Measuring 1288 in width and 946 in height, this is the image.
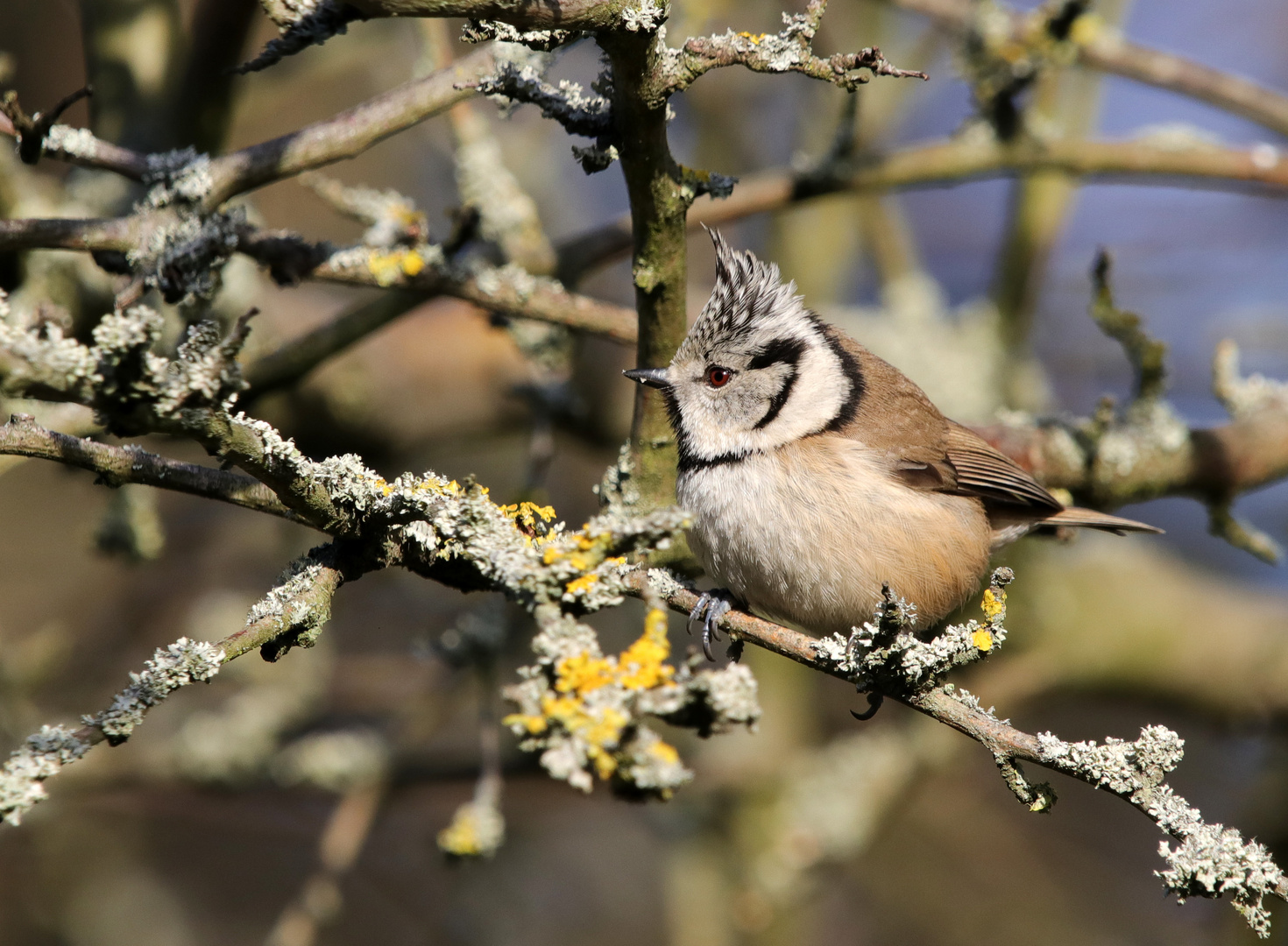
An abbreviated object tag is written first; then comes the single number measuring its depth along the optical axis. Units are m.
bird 5.56
